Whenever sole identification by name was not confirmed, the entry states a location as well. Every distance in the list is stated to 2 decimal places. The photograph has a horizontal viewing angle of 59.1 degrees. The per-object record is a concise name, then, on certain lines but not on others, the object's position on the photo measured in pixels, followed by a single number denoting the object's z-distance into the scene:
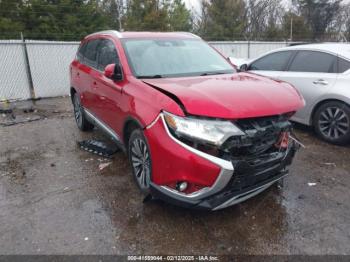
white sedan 4.92
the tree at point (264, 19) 29.67
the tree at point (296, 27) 29.00
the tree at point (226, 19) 26.69
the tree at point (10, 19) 17.12
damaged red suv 2.64
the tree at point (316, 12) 31.94
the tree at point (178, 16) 24.42
